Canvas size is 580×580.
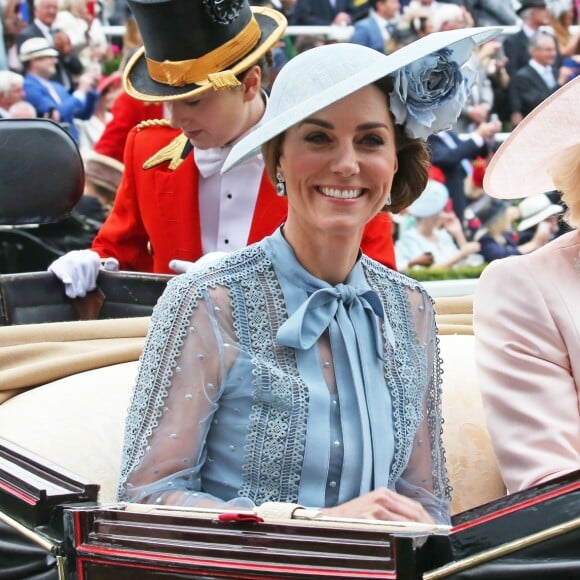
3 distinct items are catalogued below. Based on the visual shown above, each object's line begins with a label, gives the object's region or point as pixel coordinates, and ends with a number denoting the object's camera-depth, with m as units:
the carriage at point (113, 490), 2.93
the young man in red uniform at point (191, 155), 4.09
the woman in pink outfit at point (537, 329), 3.35
